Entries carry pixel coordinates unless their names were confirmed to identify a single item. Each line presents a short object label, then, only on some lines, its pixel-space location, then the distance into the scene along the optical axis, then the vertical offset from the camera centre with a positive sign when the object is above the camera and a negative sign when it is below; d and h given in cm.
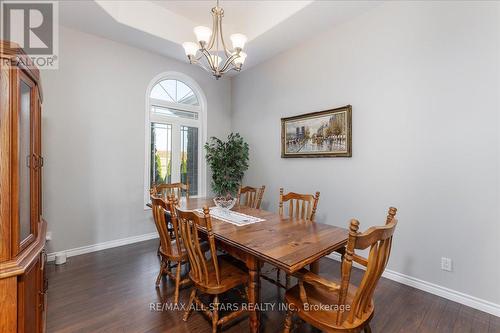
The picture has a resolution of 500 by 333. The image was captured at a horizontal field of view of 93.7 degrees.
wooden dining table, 141 -54
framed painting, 301 +45
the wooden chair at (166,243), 210 -73
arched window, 392 +60
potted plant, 432 +3
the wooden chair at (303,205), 248 -43
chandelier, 219 +115
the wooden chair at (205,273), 158 -80
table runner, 218 -51
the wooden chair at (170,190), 329 -36
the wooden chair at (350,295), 114 -69
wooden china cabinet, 106 -15
